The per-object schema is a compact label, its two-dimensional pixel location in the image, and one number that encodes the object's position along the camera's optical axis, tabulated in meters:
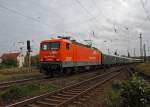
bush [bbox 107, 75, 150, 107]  7.67
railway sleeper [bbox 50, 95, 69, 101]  10.39
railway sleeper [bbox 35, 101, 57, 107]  9.04
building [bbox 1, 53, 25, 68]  89.00
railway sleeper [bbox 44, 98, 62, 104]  9.78
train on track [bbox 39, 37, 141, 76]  21.22
